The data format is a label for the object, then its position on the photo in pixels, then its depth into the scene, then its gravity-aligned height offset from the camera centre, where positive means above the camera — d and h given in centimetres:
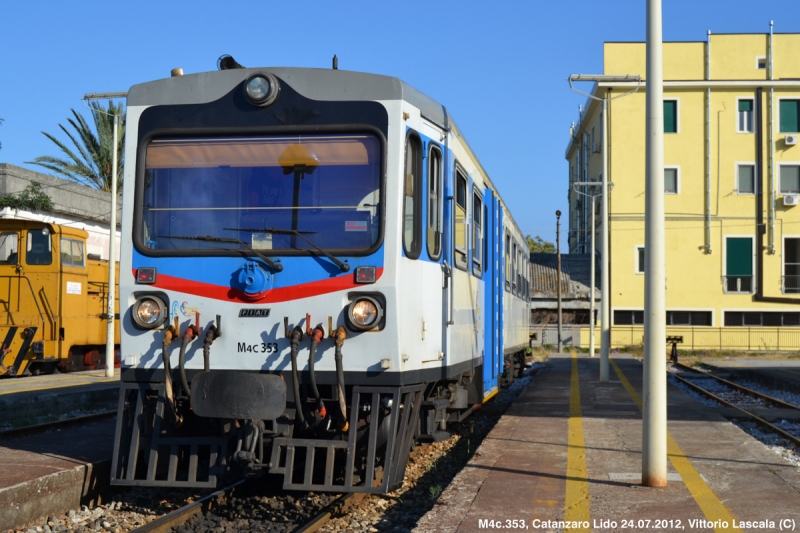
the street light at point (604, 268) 1916 +115
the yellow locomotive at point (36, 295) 1950 +33
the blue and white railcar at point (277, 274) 693 +30
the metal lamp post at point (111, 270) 1934 +85
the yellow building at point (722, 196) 4366 +590
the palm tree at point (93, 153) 3150 +546
